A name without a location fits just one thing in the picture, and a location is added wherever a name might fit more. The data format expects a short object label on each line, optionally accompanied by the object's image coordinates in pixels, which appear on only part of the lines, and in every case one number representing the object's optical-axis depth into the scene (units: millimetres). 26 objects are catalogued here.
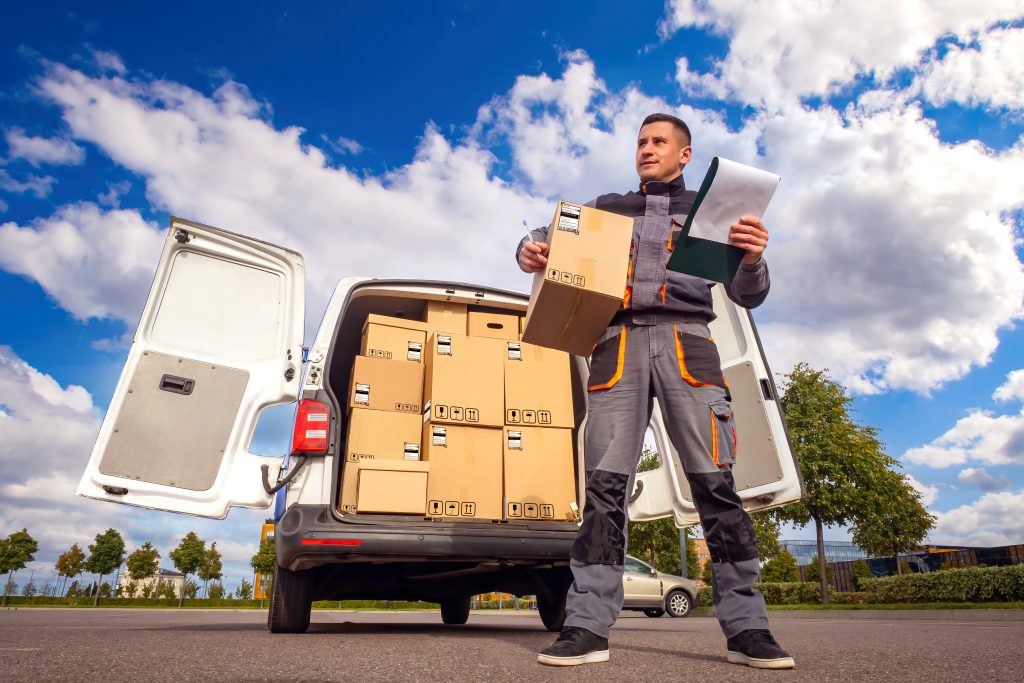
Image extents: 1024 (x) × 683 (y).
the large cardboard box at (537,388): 4062
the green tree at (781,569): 35000
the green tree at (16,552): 27734
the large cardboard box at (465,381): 3906
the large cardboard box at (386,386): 3945
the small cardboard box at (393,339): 4195
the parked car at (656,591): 13406
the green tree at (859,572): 28953
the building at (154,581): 33812
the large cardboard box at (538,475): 3879
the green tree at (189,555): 32188
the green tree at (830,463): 19250
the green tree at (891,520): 19328
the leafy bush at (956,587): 12336
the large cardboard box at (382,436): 3805
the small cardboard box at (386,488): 3584
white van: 3441
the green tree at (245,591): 34312
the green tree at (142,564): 32719
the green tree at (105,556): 30953
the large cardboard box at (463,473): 3781
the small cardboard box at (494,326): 4445
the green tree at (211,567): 33344
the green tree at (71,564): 31594
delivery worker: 2297
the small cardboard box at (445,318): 4414
